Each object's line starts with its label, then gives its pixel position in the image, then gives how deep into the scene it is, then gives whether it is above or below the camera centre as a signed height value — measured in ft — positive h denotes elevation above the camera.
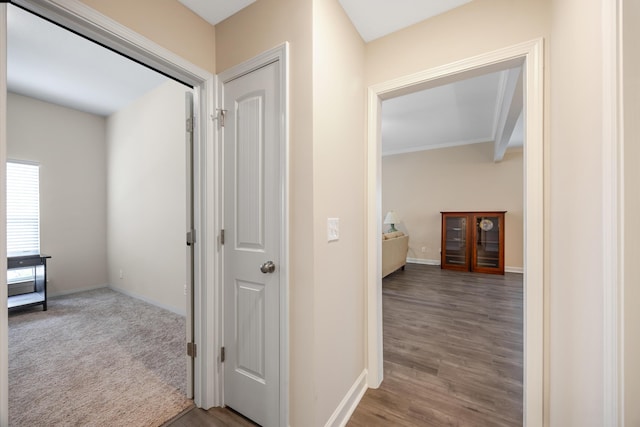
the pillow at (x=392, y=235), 15.97 -1.60
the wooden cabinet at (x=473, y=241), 17.67 -2.24
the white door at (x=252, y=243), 4.56 -0.59
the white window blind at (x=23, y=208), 11.41 +0.30
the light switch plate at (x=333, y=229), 4.56 -0.32
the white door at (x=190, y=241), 5.40 -0.60
